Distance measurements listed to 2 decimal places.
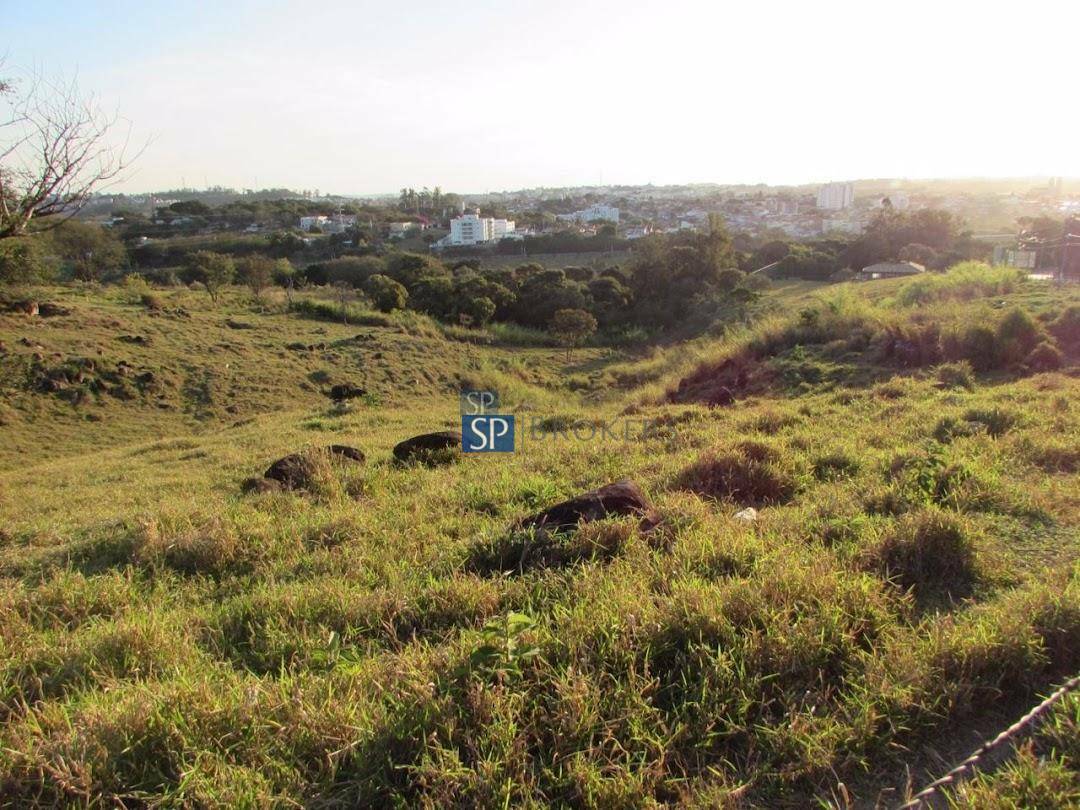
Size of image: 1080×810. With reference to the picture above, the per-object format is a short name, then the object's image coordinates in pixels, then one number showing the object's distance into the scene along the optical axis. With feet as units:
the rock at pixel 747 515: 12.65
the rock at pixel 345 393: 51.74
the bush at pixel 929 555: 9.73
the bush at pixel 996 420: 17.86
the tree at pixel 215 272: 88.38
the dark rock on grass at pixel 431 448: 21.93
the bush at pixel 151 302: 67.26
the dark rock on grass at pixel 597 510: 12.17
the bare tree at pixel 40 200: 18.83
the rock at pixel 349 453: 21.18
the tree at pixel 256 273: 94.20
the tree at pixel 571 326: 84.69
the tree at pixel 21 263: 58.29
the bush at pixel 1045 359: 28.09
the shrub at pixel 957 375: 26.55
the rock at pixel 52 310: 55.70
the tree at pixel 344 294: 81.61
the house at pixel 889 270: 94.41
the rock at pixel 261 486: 18.27
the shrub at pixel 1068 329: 29.69
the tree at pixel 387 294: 89.30
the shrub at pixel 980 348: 29.71
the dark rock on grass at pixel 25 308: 53.88
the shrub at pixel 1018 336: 29.35
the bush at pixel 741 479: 14.71
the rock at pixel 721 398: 32.35
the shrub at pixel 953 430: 17.63
